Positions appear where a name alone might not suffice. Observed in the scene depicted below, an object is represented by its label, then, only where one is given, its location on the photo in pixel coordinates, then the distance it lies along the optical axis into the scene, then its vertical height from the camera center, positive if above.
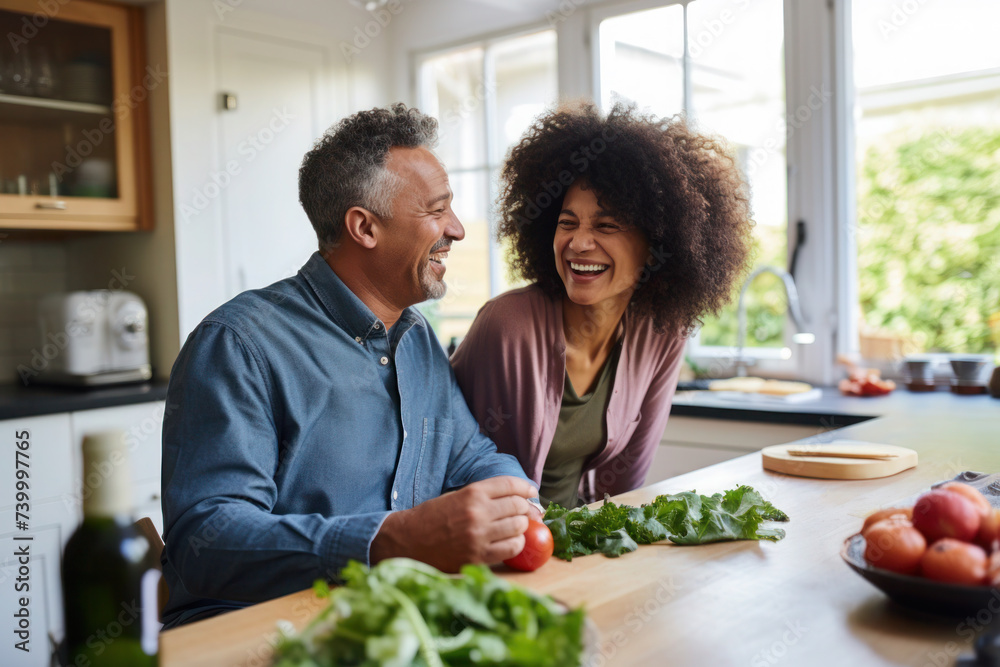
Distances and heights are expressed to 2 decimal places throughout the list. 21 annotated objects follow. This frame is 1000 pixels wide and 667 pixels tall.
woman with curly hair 1.93 +0.03
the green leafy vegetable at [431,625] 0.73 -0.29
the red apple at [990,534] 0.98 -0.28
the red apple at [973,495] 1.01 -0.25
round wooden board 1.73 -0.35
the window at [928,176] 3.04 +0.67
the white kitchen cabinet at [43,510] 2.69 -0.64
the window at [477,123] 4.05 +0.92
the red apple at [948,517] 0.99 -0.27
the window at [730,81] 3.32 +0.90
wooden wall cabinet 3.11 +0.77
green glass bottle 0.69 -0.27
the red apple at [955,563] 0.94 -0.31
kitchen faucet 3.25 -0.04
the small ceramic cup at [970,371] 2.94 -0.28
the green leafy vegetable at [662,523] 1.29 -0.36
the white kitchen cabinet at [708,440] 2.78 -0.49
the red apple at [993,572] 0.94 -0.32
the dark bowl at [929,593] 0.94 -0.34
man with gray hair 1.21 -0.19
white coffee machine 3.11 -0.09
